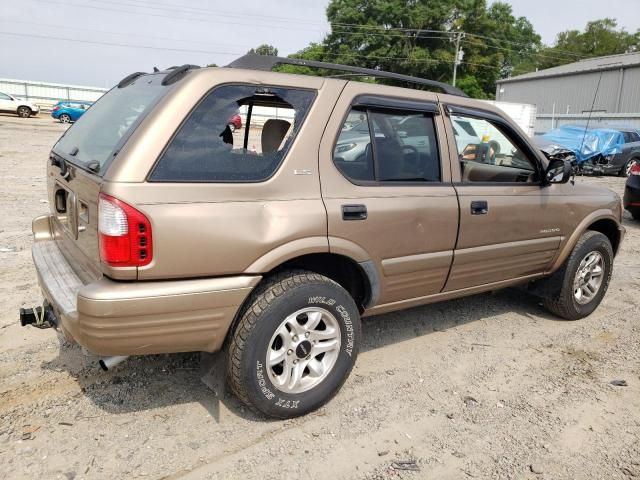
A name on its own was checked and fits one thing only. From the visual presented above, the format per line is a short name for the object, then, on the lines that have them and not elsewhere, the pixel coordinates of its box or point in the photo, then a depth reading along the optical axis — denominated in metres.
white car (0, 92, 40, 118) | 28.14
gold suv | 2.46
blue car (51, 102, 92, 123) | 28.02
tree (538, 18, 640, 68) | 70.06
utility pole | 45.34
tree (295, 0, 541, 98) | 54.47
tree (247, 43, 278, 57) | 80.39
